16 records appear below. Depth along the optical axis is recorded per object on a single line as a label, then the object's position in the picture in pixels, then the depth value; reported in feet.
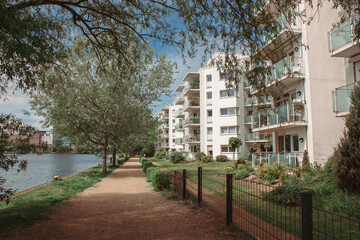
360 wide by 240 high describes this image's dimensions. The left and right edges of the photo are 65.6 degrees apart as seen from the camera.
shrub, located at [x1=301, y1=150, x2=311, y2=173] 44.16
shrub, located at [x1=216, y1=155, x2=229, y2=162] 119.96
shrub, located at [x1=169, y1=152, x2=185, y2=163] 134.21
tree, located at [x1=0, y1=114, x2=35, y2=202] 18.97
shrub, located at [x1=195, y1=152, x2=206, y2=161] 129.20
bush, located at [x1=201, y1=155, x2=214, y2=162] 120.71
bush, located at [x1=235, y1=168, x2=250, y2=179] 54.60
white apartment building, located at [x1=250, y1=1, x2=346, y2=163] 52.34
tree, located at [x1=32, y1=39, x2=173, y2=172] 62.75
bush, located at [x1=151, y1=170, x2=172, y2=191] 41.39
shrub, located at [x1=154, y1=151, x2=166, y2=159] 210.79
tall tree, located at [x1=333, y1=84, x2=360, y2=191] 30.14
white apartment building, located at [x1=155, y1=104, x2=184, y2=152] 255.29
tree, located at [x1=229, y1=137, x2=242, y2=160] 111.75
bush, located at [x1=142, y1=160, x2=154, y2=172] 73.87
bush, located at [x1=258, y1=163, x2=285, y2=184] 43.88
